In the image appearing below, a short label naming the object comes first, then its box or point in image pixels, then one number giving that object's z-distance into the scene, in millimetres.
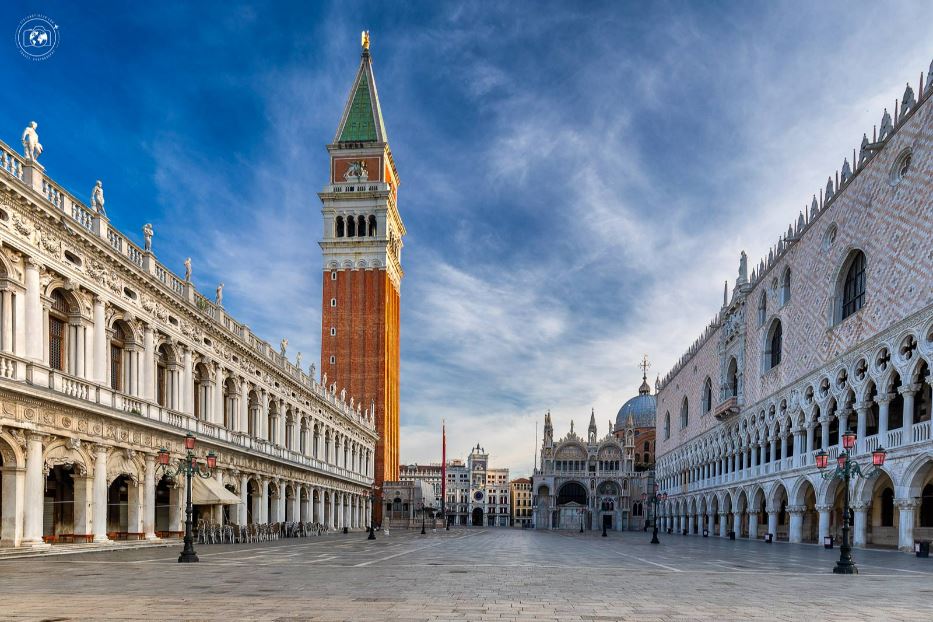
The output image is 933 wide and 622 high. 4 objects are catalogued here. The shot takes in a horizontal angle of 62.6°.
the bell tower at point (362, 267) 89375
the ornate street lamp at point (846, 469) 20562
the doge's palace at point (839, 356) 31312
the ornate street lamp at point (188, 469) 20938
